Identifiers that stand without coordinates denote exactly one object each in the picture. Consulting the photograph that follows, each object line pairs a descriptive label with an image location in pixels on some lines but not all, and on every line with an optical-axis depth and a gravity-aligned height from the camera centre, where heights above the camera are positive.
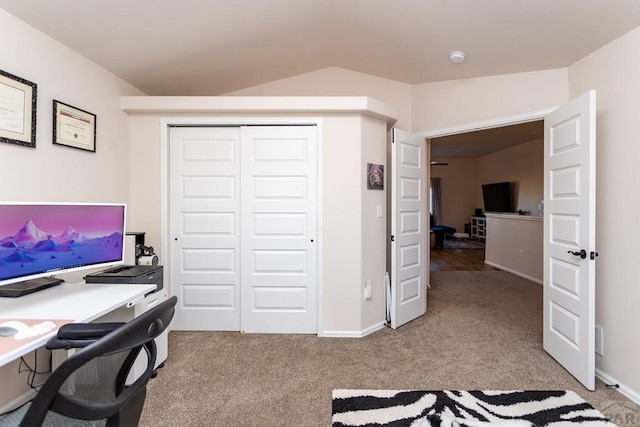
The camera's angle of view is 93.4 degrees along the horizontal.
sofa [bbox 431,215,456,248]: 8.25 -0.50
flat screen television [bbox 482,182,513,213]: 6.95 +0.41
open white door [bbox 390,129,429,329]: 3.01 -0.14
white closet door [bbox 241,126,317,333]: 2.88 -0.15
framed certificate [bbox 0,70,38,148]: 1.74 +0.61
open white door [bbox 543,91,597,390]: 1.98 -0.16
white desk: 1.18 -0.47
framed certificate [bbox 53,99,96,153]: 2.08 +0.62
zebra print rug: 1.69 -1.17
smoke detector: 2.63 +1.39
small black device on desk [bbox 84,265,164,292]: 2.01 -0.43
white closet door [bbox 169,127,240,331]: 2.91 -0.13
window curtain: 9.27 +0.43
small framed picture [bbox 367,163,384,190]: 2.92 +0.36
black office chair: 0.74 -0.49
